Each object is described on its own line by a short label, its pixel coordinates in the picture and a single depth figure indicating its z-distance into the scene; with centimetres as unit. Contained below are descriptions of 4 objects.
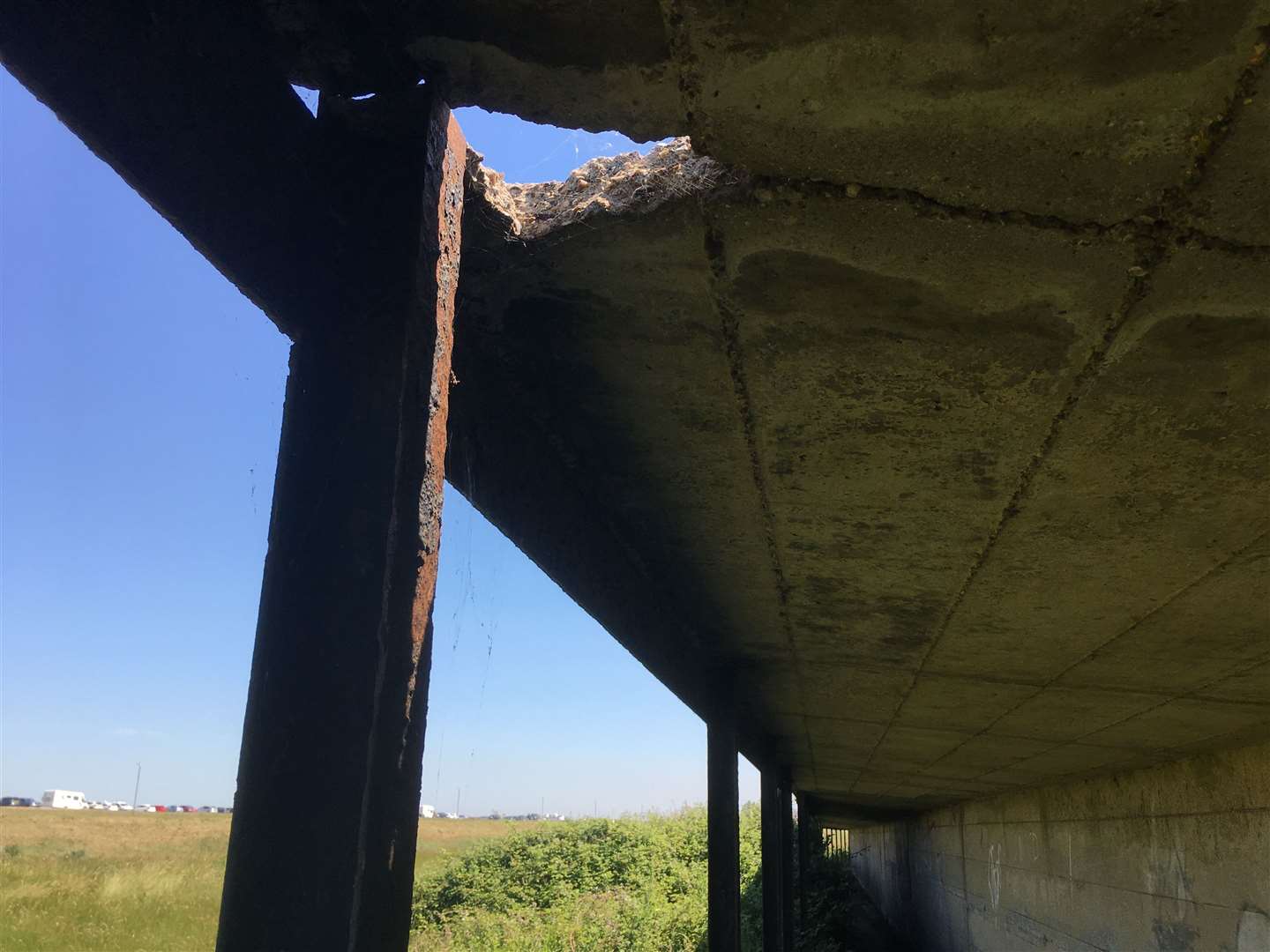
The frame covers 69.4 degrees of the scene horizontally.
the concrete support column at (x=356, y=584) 124
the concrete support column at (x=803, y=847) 1930
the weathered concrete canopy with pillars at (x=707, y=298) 132
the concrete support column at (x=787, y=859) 1386
